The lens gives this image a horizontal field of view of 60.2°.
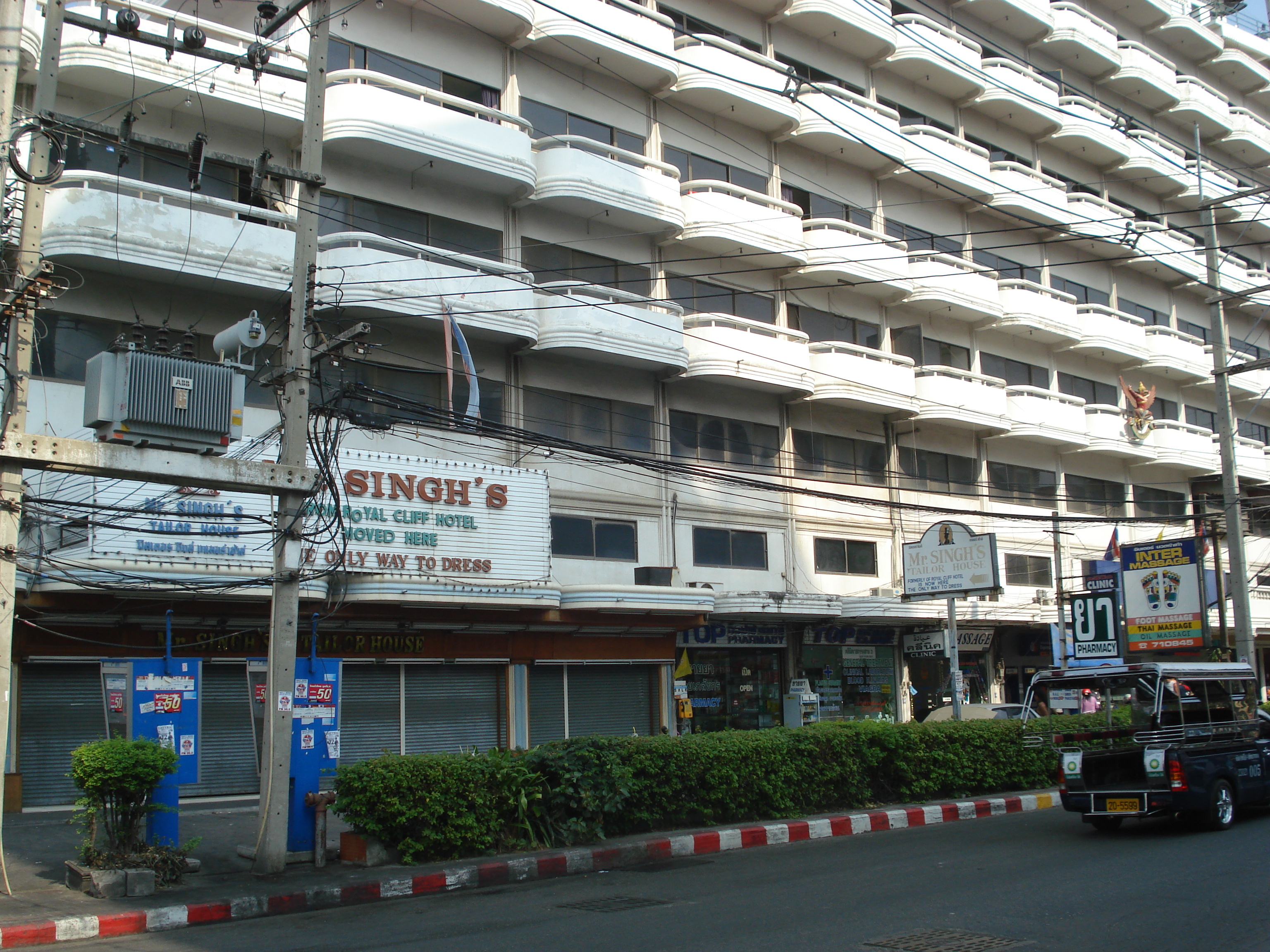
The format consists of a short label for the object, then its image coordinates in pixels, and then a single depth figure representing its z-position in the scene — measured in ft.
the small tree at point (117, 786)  33.14
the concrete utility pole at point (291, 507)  36.37
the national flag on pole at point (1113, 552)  92.07
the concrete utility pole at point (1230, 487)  74.74
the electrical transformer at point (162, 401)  32.78
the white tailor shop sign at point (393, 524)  49.88
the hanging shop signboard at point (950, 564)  64.13
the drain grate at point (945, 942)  25.22
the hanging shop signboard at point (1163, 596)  75.51
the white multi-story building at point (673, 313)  56.49
